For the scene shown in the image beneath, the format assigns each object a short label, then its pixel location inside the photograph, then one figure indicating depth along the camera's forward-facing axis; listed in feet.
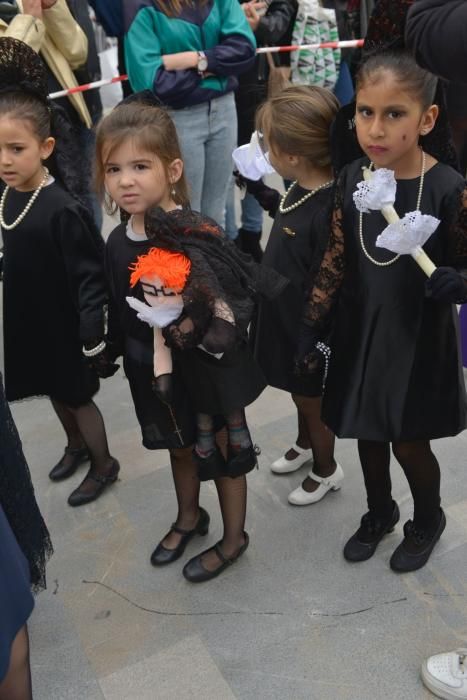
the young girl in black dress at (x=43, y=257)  7.28
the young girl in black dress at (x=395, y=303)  5.69
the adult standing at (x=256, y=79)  13.19
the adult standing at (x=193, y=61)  10.80
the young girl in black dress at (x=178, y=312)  5.89
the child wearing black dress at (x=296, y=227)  6.95
